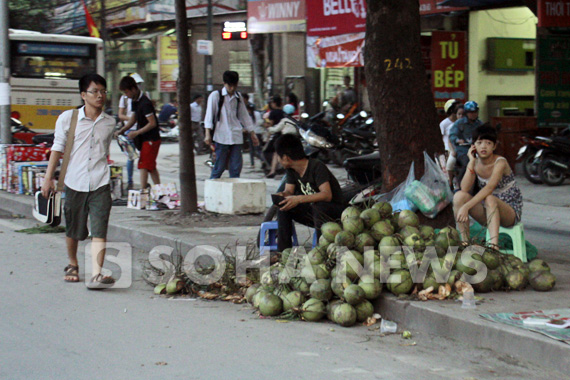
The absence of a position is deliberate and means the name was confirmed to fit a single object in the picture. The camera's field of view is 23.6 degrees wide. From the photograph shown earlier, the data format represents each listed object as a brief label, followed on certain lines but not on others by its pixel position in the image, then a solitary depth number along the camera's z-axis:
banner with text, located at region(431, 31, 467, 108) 29.81
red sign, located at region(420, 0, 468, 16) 28.29
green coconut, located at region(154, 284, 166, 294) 10.78
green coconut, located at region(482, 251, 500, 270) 9.50
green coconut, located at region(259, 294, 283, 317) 9.39
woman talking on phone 10.97
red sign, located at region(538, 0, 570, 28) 23.30
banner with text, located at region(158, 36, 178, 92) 55.85
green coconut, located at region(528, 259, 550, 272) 9.59
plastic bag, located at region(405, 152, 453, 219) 11.28
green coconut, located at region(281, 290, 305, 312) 9.41
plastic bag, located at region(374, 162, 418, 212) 11.39
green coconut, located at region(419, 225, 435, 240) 9.80
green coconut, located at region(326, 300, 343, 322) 9.15
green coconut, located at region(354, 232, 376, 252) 9.62
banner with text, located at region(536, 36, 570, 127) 26.44
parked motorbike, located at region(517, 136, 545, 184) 23.37
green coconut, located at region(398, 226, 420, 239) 9.77
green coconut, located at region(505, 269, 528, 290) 9.50
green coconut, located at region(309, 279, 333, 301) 9.26
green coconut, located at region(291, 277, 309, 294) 9.50
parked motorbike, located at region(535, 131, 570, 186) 22.62
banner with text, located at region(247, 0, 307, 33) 35.64
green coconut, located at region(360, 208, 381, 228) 9.95
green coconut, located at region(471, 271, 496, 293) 9.36
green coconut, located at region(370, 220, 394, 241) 9.82
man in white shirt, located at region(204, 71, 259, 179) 17.65
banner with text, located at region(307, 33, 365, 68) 32.84
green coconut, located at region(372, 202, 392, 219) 10.29
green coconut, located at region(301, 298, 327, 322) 9.25
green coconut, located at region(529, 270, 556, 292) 9.48
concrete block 16.57
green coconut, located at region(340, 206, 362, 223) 9.90
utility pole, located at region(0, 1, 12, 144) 23.51
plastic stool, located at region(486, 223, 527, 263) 11.11
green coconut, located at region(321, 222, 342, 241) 9.96
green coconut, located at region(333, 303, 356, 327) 8.94
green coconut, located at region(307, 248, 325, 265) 9.63
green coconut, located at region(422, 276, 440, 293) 9.21
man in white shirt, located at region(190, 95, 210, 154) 37.72
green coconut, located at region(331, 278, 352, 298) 9.19
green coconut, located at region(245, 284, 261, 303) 10.02
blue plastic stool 11.68
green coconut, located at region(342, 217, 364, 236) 9.78
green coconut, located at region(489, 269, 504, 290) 9.46
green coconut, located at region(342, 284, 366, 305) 9.00
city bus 35.59
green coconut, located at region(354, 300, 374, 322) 9.07
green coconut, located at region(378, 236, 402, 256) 9.51
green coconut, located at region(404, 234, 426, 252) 9.58
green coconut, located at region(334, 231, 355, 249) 9.59
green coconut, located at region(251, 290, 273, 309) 9.61
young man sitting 11.11
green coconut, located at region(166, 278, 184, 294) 10.58
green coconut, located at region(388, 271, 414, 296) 9.21
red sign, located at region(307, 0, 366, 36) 31.43
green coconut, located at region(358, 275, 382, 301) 9.16
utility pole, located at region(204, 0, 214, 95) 36.64
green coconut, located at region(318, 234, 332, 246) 9.94
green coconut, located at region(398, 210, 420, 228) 10.04
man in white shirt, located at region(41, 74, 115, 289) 11.03
